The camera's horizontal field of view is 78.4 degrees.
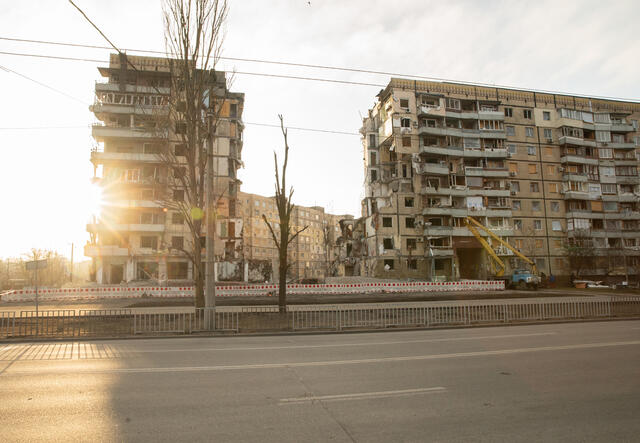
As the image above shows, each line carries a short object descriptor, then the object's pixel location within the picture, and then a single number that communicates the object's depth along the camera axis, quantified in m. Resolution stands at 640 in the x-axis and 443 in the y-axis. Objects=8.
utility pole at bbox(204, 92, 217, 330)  13.28
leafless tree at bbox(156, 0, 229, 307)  17.12
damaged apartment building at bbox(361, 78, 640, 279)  52.56
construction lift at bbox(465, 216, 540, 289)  39.50
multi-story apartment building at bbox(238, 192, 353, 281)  93.75
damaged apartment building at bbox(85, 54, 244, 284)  46.16
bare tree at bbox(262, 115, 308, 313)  17.92
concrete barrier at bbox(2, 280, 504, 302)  30.77
